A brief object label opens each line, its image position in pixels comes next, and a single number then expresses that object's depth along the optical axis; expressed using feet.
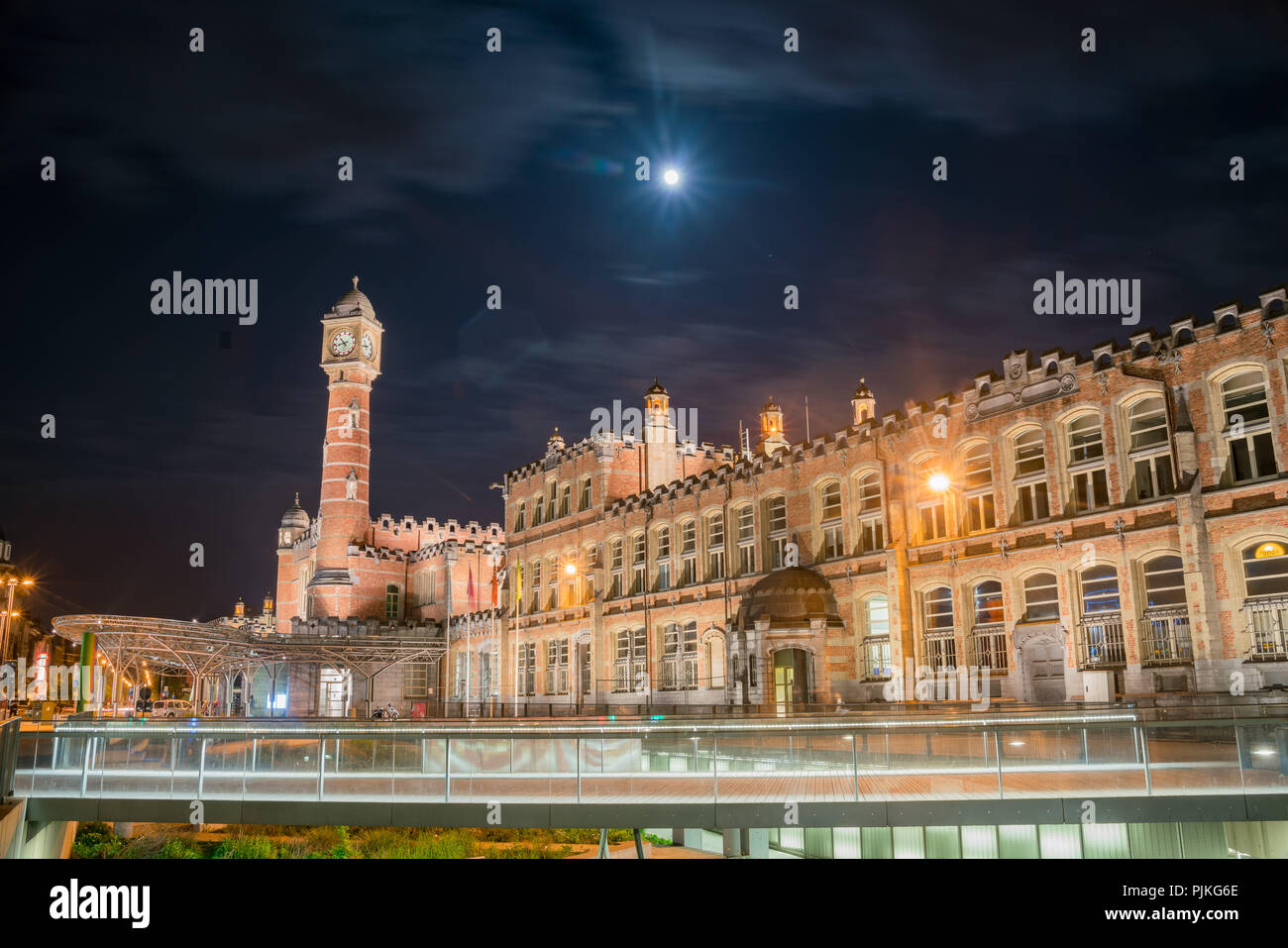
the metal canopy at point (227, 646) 150.10
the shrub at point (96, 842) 87.81
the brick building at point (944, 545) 88.79
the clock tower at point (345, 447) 254.06
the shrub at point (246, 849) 83.97
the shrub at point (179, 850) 84.10
